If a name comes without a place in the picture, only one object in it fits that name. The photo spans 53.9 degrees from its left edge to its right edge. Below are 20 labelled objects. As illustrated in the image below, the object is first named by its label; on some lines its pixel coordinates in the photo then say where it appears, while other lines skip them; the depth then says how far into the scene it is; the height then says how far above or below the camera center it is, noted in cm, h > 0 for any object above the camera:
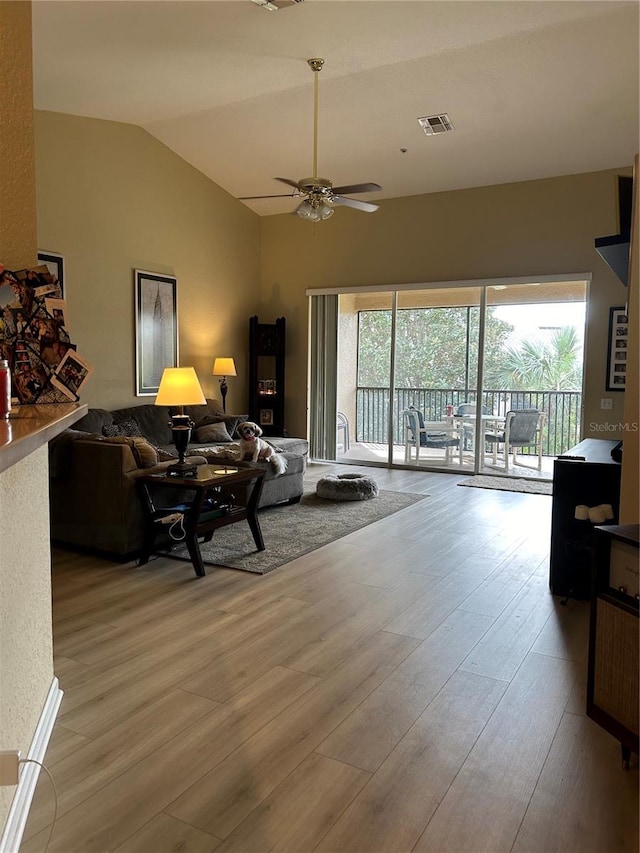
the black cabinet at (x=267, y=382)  848 -6
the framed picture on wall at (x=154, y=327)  686 +55
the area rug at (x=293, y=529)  414 -117
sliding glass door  733 +8
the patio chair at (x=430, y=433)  772 -65
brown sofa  403 -75
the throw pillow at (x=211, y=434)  676 -61
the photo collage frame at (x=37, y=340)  198 +11
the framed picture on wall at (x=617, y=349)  663 +35
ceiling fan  470 +141
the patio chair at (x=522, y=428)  727 -54
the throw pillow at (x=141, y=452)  420 -51
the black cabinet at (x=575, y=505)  348 -71
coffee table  383 -85
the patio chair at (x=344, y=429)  867 -69
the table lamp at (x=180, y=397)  412 -13
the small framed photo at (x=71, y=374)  211 +0
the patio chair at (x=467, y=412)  769 -42
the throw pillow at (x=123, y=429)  582 -50
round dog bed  596 -104
